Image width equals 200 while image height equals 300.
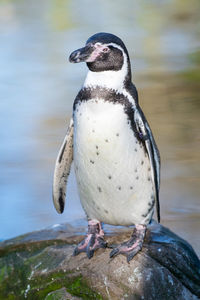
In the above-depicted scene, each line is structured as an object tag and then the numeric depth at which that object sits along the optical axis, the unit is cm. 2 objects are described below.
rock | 650
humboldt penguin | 623
